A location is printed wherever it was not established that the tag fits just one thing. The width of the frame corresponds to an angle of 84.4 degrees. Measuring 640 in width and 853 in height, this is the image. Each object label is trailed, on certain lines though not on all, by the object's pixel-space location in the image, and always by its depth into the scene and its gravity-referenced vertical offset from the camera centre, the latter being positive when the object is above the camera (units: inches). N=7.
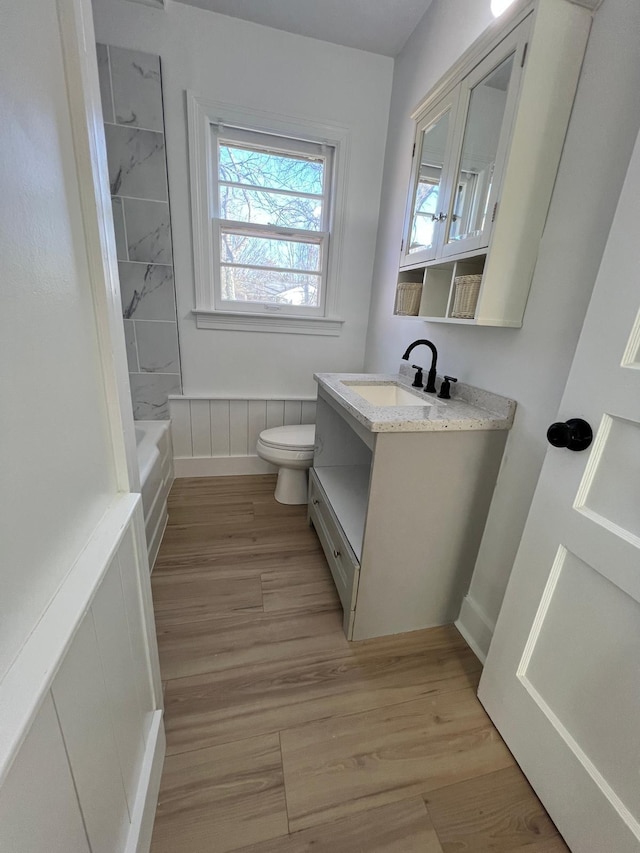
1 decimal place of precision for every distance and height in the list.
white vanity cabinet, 45.7 -29.5
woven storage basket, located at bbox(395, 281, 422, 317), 64.0 +3.1
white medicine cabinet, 37.0 +20.1
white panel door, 28.2 -23.4
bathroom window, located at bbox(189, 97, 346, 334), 79.1 +19.1
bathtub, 65.8 -35.3
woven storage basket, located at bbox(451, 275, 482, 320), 45.7 +3.0
